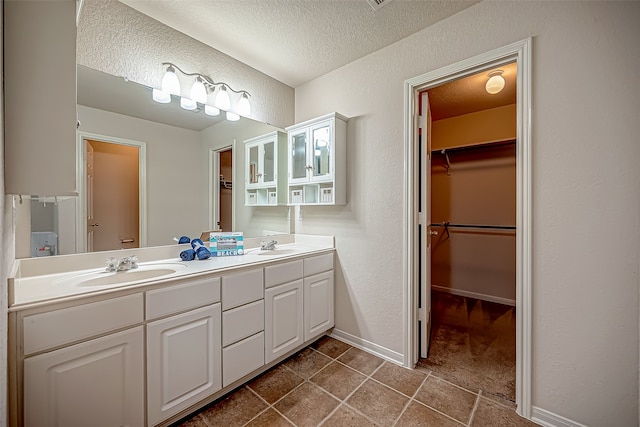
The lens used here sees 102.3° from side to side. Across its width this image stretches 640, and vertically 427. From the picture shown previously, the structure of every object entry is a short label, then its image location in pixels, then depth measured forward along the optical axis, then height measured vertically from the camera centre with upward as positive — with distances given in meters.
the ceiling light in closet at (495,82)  2.10 +1.07
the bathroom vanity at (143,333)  0.99 -0.60
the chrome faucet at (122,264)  1.47 -0.31
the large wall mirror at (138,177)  1.46 +0.25
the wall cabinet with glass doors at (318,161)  2.16 +0.45
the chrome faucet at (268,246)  2.25 -0.30
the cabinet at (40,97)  0.91 +0.42
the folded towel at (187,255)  1.74 -0.29
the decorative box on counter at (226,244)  1.92 -0.24
